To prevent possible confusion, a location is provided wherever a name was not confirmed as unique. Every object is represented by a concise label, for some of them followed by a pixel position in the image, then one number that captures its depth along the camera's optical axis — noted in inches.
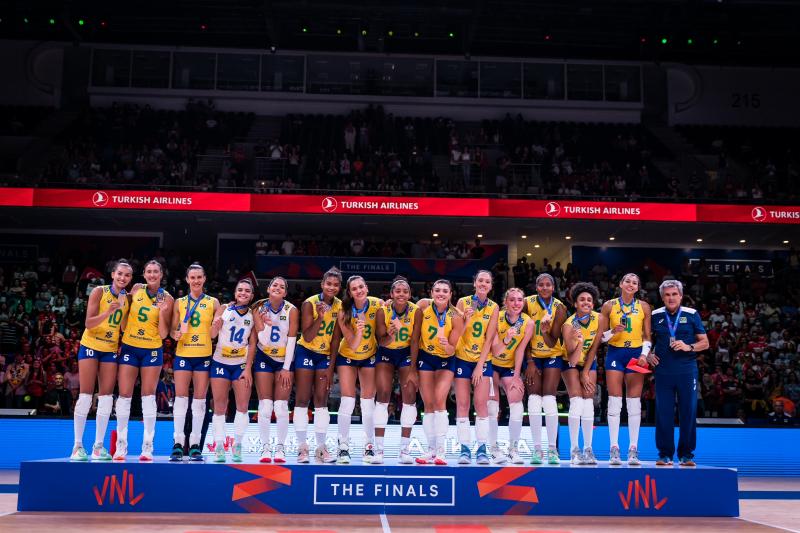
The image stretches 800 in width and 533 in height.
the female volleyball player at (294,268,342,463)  338.0
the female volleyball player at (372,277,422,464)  339.6
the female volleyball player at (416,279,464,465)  339.3
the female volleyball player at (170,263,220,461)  332.5
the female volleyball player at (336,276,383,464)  339.6
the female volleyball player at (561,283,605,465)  347.3
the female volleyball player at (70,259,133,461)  331.6
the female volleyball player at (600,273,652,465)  351.6
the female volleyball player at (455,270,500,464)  338.0
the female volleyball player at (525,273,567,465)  348.5
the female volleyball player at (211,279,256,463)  335.6
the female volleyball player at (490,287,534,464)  346.9
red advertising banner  869.2
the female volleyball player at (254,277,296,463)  335.6
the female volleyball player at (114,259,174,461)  333.7
